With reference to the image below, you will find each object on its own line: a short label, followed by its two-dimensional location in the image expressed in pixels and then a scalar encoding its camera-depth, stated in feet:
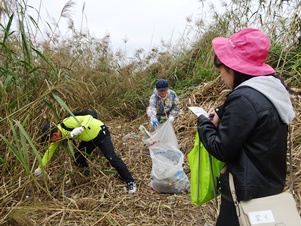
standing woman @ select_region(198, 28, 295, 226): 3.60
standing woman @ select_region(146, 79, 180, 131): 12.37
